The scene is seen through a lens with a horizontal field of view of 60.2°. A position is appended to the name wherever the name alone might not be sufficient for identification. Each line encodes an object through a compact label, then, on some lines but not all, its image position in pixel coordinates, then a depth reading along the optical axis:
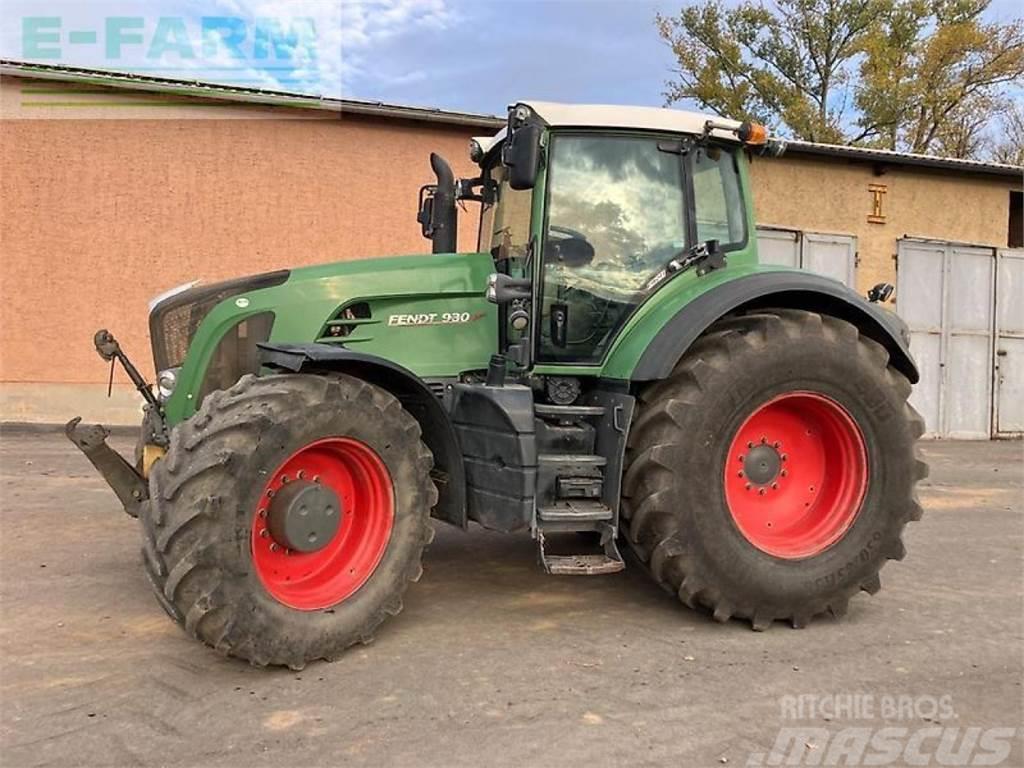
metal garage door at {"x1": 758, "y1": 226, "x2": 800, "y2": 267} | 12.64
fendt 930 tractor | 3.69
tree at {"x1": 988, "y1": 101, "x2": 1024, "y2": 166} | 26.28
